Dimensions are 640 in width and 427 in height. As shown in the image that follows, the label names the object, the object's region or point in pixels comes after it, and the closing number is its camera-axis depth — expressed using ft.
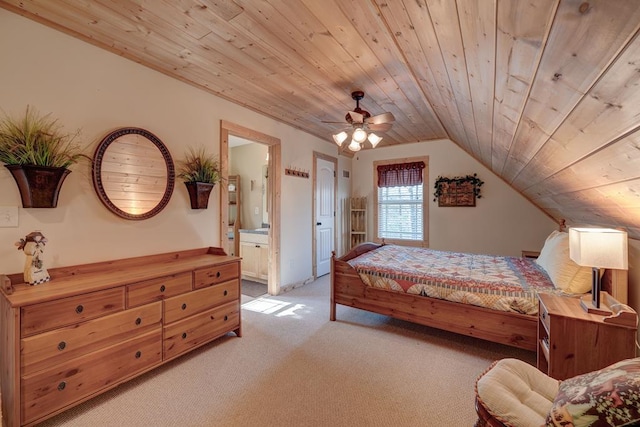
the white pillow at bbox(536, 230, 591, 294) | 6.69
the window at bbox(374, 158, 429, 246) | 17.10
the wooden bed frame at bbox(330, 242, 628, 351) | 7.10
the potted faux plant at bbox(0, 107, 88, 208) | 5.69
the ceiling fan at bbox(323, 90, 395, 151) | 9.18
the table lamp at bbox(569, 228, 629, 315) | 5.34
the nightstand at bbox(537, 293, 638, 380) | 5.01
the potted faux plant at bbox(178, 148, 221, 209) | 9.16
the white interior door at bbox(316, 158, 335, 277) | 16.30
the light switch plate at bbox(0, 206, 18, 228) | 5.83
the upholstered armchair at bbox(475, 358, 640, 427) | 2.46
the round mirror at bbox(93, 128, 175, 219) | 7.30
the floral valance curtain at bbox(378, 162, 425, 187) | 17.07
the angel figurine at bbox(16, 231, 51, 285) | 5.71
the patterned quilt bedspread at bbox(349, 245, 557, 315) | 7.45
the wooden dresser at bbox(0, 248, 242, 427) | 5.04
